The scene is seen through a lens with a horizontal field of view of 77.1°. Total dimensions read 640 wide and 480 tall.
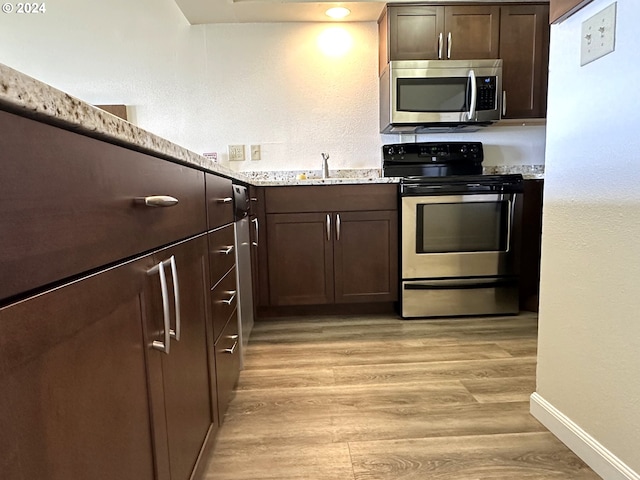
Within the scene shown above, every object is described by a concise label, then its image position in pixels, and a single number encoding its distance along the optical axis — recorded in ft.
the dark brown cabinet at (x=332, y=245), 8.02
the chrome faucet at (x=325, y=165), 9.10
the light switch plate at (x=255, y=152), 9.45
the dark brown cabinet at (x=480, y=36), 8.30
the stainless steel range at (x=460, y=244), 7.90
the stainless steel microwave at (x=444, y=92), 8.20
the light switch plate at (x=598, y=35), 3.35
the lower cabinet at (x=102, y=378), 1.23
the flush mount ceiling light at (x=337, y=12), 8.50
